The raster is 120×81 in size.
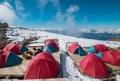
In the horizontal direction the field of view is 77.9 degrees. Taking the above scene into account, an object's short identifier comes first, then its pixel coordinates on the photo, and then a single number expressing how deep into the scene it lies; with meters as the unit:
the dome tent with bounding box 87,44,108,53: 10.34
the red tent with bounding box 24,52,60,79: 5.93
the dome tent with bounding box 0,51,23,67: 7.04
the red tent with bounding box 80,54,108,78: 6.62
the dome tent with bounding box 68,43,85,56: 9.88
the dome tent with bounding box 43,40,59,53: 10.03
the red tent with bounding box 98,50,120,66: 8.00
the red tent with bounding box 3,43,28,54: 9.48
